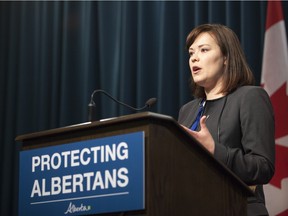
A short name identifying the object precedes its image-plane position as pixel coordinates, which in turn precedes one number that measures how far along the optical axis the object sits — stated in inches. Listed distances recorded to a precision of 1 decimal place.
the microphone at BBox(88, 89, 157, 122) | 81.4
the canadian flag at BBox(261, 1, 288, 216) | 119.1
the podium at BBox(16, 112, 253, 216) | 59.2
